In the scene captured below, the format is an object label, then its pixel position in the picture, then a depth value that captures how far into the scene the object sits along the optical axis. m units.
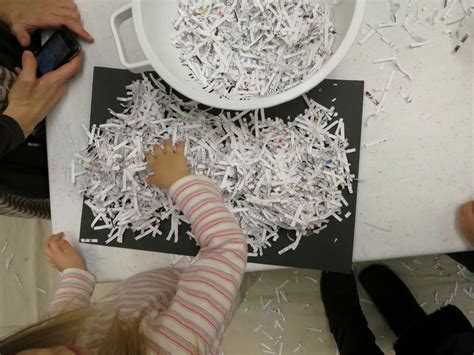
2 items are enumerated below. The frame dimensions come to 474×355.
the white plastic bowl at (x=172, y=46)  0.53
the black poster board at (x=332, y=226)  0.66
